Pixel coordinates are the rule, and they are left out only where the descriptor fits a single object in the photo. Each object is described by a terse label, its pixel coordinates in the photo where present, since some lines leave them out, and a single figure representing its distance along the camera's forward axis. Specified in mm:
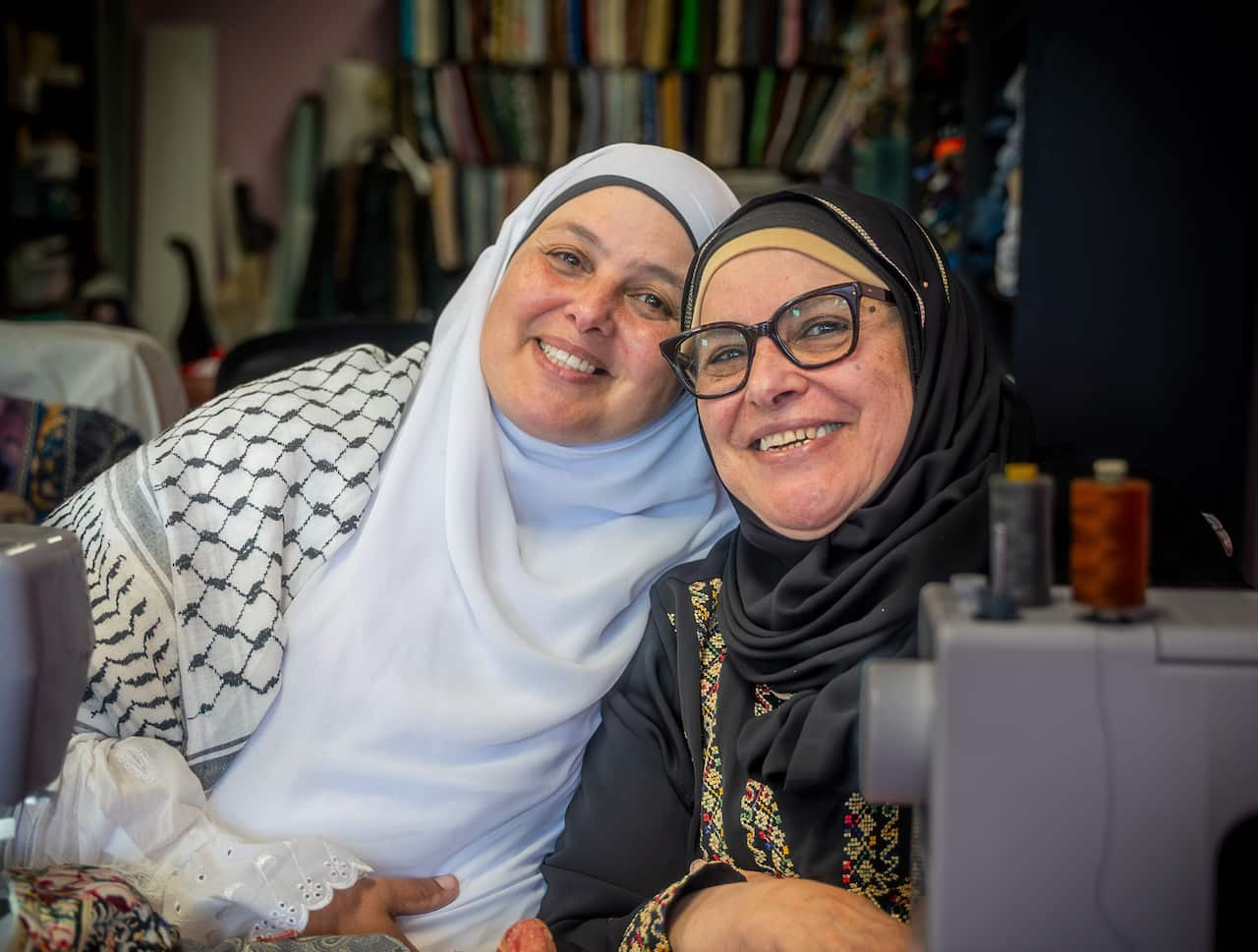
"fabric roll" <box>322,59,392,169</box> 5953
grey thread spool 846
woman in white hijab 1399
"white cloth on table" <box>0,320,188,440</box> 2746
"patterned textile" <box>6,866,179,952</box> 994
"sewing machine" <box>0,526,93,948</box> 938
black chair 2389
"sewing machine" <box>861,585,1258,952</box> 810
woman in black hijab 1279
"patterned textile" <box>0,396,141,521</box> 2549
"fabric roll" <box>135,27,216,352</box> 6176
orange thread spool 821
